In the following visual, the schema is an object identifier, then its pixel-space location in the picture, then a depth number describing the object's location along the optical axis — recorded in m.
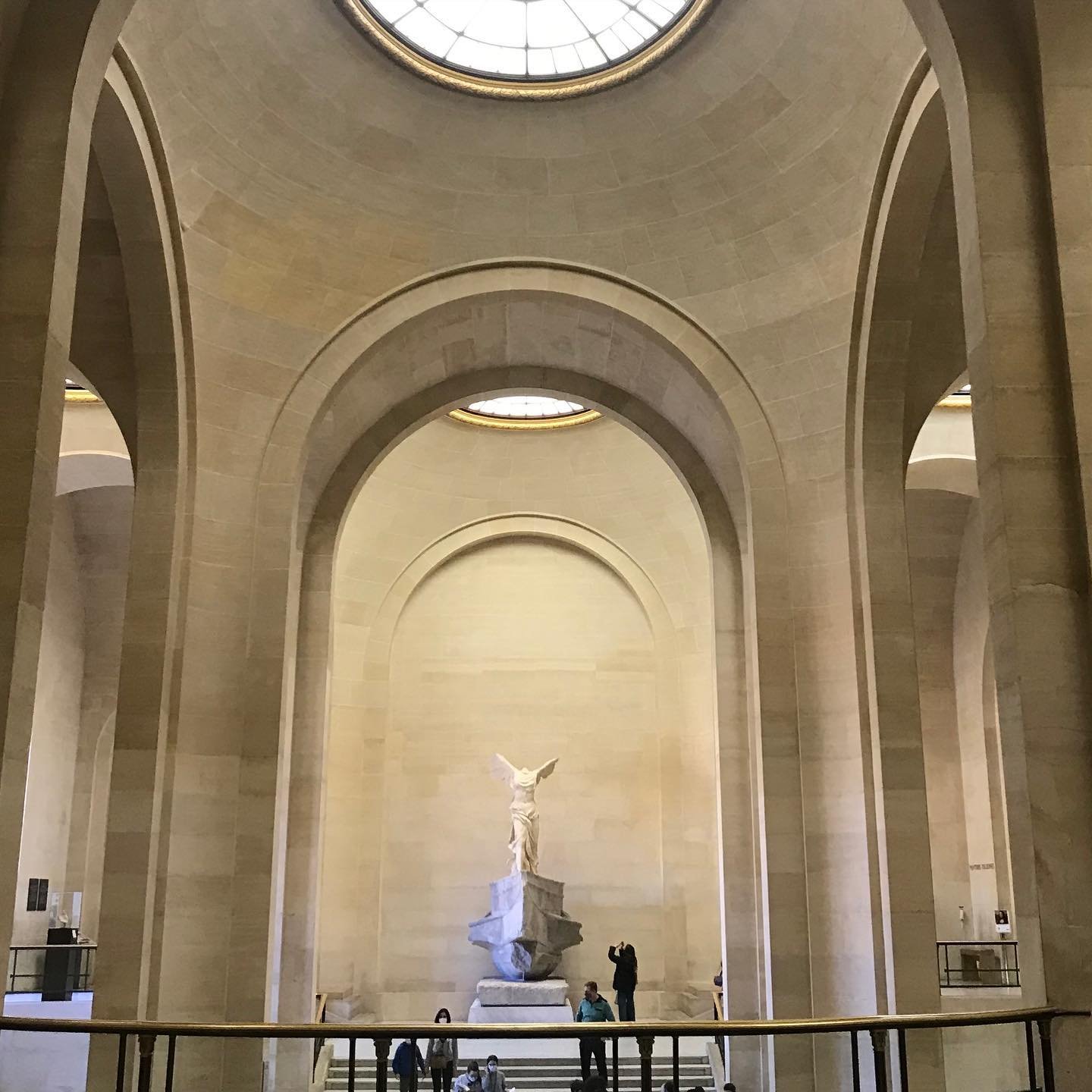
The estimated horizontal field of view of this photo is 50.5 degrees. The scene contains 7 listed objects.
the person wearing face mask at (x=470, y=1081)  5.99
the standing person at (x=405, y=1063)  6.33
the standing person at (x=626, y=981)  14.20
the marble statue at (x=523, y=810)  17.47
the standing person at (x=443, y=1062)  6.04
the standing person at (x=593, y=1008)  10.65
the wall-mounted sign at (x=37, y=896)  18.70
